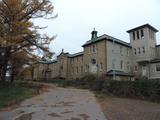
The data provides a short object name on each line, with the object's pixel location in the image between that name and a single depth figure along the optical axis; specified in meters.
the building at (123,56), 23.66
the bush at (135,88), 12.69
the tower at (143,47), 25.23
